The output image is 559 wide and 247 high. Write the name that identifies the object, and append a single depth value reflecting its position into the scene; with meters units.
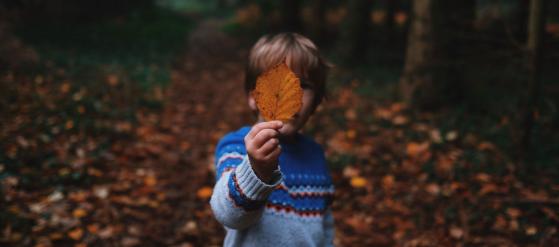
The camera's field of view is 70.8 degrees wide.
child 1.27
